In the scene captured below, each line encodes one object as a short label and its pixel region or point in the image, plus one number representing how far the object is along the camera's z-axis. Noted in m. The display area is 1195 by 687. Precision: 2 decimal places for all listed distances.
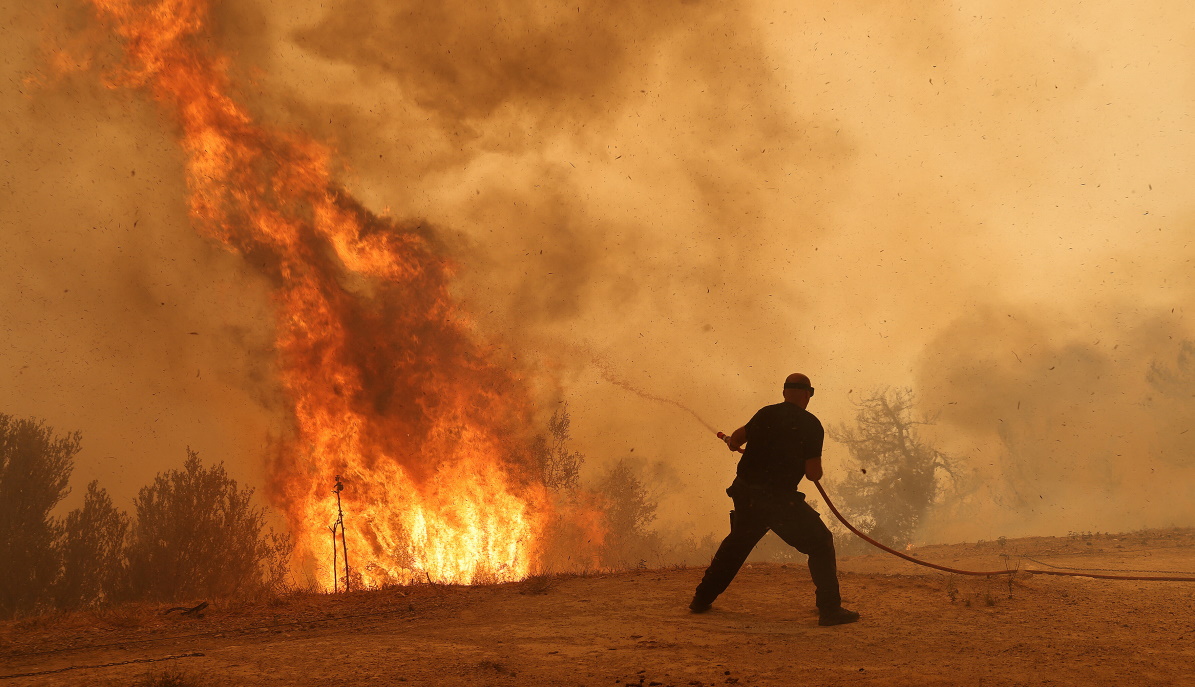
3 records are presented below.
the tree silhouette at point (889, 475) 39.69
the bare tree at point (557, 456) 31.09
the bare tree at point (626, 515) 40.00
